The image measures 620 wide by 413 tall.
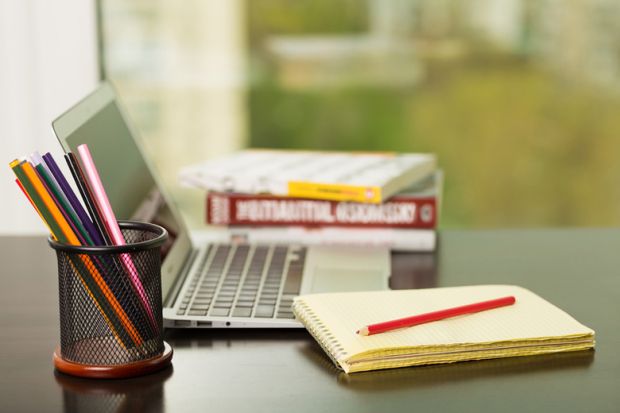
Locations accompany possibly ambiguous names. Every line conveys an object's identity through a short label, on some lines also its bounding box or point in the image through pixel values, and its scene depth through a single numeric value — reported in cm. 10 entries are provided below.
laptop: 175
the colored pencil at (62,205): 160
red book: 204
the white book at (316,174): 201
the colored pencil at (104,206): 164
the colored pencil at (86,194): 162
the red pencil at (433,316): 168
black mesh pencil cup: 162
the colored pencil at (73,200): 161
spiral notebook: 166
